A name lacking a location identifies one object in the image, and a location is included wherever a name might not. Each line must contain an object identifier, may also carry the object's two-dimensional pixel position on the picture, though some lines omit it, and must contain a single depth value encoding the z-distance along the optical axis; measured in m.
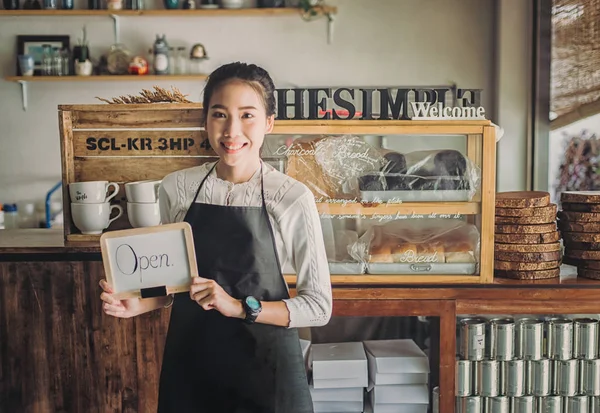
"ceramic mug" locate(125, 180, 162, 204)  1.87
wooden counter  1.82
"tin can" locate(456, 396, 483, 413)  1.91
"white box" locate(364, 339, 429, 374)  1.95
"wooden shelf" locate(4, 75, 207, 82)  4.15
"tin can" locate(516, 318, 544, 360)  1.90
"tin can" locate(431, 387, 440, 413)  1.89
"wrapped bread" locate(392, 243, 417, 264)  1.88
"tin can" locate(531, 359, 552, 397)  1.91
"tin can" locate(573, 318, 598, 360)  1.90
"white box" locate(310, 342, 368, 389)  1.95
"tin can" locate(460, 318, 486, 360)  1.89
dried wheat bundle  1.92
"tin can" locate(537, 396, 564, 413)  1.92
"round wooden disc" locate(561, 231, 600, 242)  1.91
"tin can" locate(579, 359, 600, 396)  1.91
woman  1.36
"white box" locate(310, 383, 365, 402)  1.96
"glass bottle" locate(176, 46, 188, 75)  4.29
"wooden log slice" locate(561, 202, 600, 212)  1.90
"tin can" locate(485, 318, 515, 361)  1.90
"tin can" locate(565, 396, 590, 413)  1.92
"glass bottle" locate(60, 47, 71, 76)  4.21
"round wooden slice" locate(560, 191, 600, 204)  1.89
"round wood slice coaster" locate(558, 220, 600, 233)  1.91
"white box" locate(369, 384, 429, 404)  1.94
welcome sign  1.77
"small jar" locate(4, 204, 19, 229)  4.24
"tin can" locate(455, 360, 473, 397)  1.89
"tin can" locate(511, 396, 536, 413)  1.92
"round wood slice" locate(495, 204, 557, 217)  1.89
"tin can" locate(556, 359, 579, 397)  1.91
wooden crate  1.91
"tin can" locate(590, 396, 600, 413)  1.93
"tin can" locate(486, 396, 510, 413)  1.92
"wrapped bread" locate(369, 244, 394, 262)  1.88
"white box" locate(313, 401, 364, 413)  1.96
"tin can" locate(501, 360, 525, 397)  1.91
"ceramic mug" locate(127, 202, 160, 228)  1.88
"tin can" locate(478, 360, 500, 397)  1.90
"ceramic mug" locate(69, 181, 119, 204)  1.87
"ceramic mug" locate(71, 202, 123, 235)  1.88
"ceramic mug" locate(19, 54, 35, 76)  4.19
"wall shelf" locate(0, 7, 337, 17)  4.11
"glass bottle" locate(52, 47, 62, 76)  4.19
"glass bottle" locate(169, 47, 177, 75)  4.28
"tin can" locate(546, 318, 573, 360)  1.90
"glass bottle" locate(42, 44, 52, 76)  4.19
